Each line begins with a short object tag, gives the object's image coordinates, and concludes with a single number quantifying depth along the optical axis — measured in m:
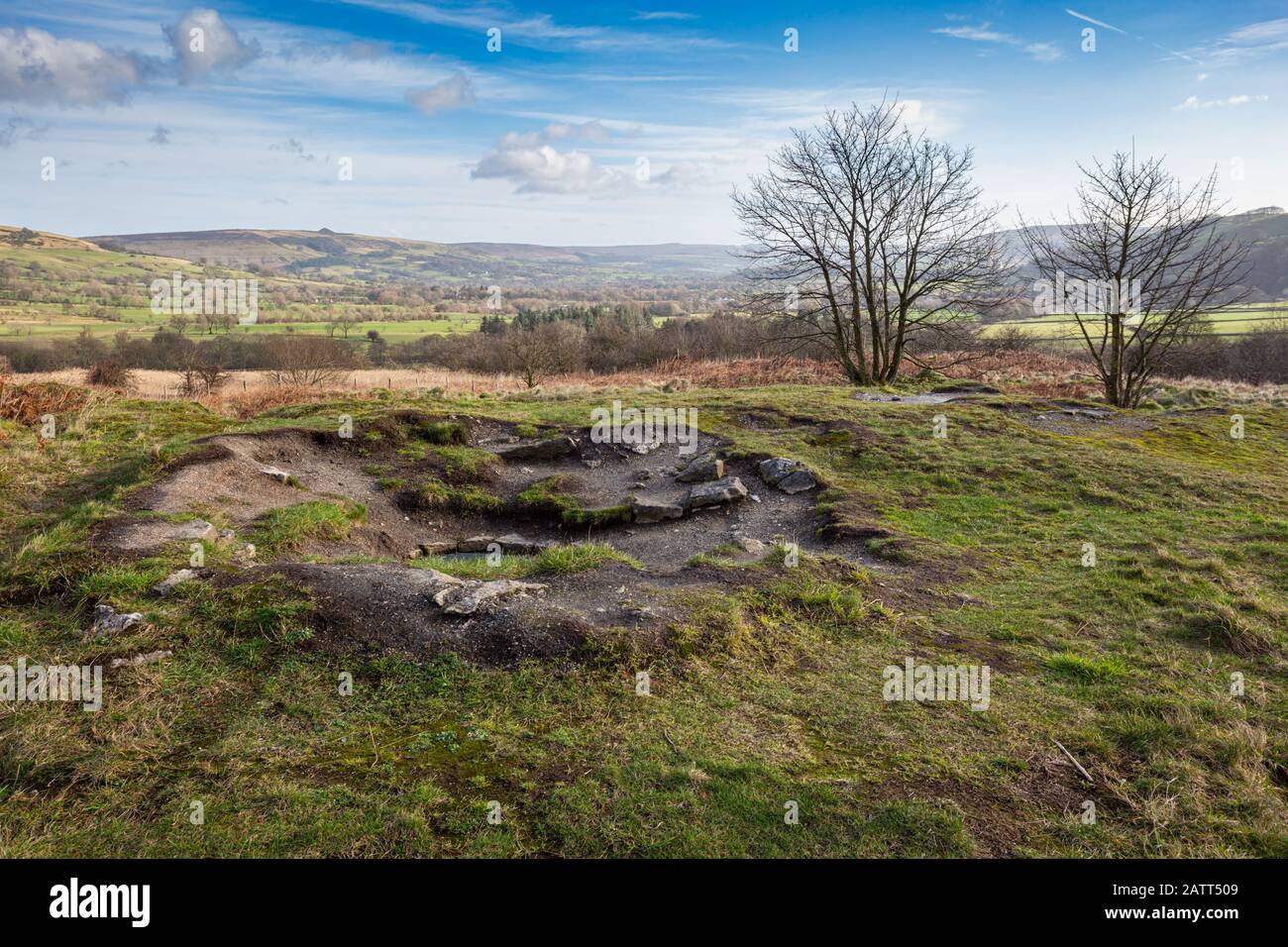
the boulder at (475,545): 9.52
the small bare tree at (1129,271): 19.38
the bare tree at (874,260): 21.75
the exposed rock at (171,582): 6.46
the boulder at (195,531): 7.70
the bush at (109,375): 23.05
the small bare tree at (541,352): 30.12
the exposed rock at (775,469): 11.76
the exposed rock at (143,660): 5.50
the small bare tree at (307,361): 28.00
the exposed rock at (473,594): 6.41
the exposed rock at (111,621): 5.86
